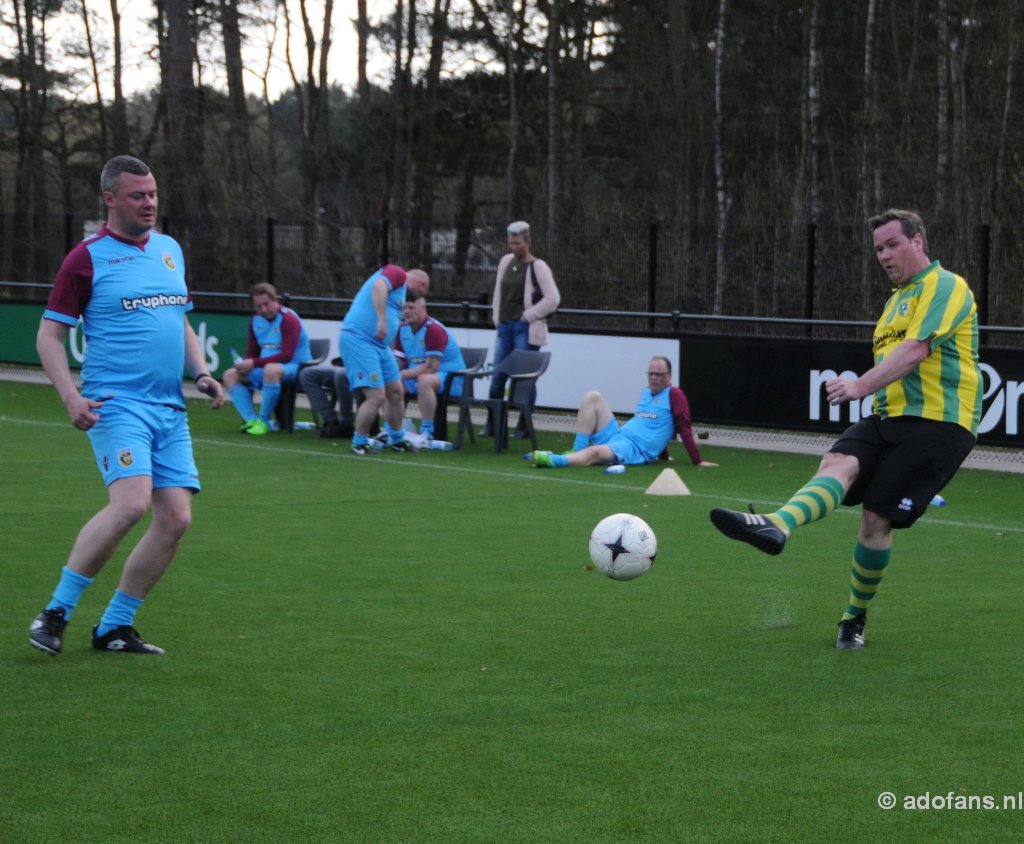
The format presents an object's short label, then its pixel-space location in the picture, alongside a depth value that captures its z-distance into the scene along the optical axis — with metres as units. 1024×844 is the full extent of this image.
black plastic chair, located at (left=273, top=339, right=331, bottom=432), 16.50
